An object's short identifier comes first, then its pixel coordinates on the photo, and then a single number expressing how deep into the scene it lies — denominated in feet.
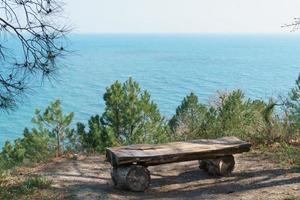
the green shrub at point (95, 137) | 62.82
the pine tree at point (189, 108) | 85.74
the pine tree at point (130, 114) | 65.46
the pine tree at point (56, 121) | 76.07
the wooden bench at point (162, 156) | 25.74
